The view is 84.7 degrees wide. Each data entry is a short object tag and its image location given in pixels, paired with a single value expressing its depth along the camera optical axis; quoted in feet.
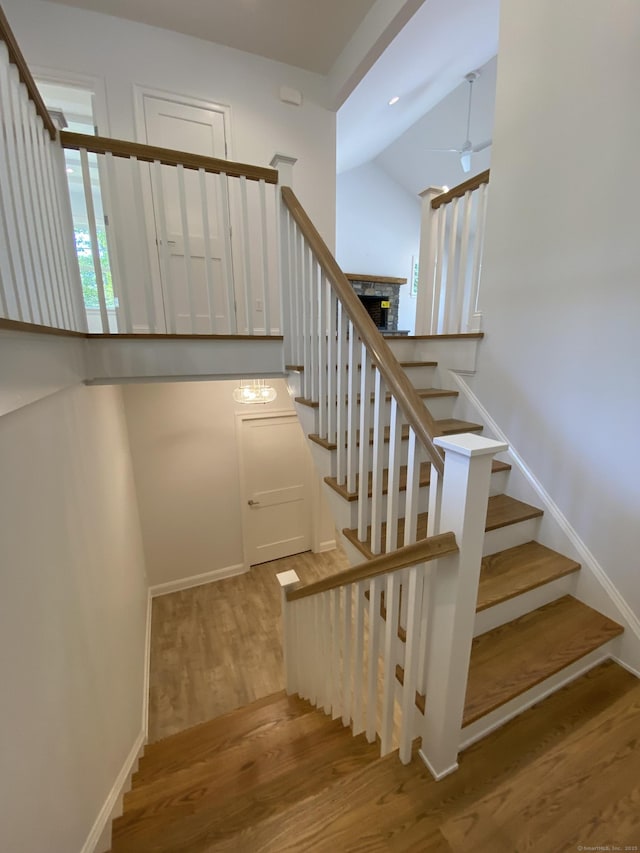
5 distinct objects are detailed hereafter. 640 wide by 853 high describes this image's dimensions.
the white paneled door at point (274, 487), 12.84
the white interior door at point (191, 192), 8.64
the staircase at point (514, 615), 4.20
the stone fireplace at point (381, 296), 18.65
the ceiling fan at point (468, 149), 11.89
